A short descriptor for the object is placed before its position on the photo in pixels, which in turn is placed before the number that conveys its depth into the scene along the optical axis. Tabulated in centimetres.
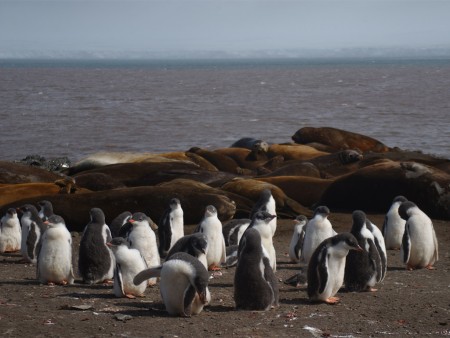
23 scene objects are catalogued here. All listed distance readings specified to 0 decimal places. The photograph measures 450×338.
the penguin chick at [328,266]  976
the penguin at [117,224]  1248
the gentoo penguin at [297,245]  1265
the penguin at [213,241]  1198
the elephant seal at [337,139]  2722
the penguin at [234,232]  1310
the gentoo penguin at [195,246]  1009
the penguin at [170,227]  1310
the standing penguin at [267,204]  1417
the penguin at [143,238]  1112
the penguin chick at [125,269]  994
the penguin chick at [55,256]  1070
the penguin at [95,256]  1090
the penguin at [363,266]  1045
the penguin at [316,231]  1193
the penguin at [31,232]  1262
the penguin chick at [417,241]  1200
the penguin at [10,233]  1375
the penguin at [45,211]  1343
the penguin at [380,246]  1080
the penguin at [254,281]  936
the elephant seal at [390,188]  1634
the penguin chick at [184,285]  905
